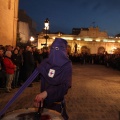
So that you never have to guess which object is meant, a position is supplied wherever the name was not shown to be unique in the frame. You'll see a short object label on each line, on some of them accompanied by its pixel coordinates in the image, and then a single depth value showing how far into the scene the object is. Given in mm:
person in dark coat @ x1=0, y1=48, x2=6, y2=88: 5134
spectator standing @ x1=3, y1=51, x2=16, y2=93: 5063
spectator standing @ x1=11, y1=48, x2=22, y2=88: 5536
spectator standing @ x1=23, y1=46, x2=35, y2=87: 6062
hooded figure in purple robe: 1762
